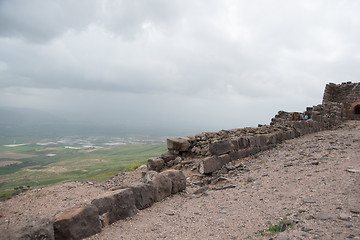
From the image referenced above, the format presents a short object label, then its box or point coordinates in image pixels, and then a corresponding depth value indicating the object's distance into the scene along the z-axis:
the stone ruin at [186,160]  5.51
